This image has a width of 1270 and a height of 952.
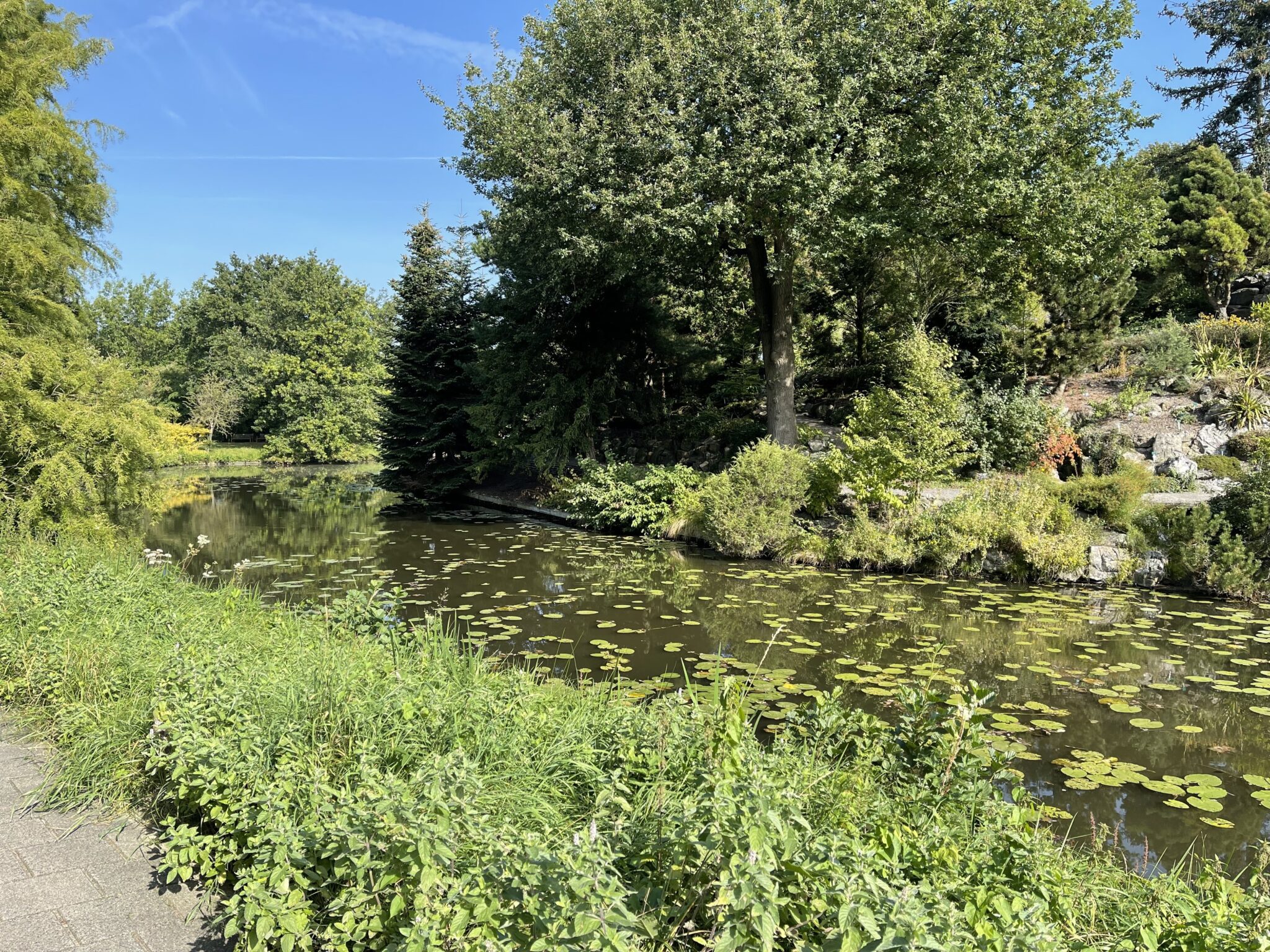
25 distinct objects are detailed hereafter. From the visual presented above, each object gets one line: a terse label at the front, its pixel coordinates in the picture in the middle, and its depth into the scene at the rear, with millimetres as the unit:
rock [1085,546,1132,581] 10500
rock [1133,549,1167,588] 10281
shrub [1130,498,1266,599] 9406
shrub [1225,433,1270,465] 12012
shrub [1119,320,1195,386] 15641
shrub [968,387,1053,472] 13688
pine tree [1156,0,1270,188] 26969
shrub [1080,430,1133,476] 12812
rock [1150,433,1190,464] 12914
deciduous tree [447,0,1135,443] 12930
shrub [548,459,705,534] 15023
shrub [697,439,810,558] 12477
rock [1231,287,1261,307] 21297
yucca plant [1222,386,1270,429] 13258
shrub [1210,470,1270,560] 9547
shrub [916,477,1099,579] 10461
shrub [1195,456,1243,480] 11828
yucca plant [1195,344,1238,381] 14664
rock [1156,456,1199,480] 12102
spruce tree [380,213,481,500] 22266
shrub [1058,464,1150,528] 11078
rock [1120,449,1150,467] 12766
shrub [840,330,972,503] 11680
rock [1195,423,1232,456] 12930
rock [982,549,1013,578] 10898
